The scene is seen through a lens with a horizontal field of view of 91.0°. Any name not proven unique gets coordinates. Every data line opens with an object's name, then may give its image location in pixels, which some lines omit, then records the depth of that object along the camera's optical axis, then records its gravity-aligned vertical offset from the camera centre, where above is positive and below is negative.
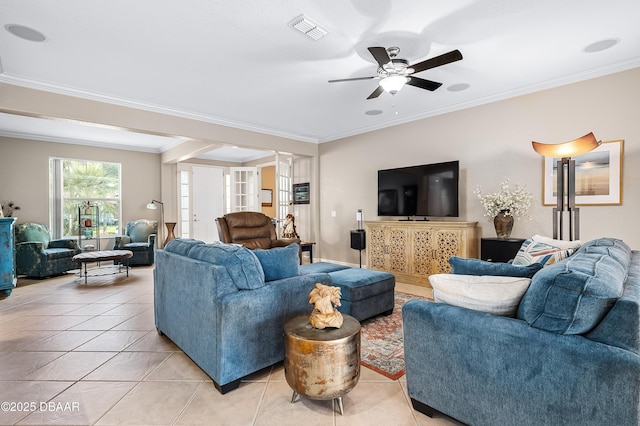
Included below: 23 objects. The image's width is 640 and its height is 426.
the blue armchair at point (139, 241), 6.32 -0.64
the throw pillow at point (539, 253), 2.27 -0.34
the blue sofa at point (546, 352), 1.11 -0.59
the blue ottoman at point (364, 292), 2.91 -0.80
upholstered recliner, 4.69 -0.33
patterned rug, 2.25 -1.13
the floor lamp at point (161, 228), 7.45 -0.44
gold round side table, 1.65 -0.82
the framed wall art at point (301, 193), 6.82 +0.35
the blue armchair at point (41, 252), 5.19 -0.71
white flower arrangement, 3.88 +0.09
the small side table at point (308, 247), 5.87 -0.73
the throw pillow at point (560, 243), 2.38 -0.28
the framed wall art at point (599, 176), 3.36 +0.35
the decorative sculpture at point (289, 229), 6.28 -0.40
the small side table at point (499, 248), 3.67 -0.48
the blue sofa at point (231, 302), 1.93 -0.62
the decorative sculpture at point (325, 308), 1.77 -0.56
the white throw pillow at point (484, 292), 1.45 -0.40
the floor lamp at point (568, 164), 2.92 +0.42
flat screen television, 4.46 +0.28
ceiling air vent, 2.48 +1.49
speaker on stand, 5.43 -0.51
